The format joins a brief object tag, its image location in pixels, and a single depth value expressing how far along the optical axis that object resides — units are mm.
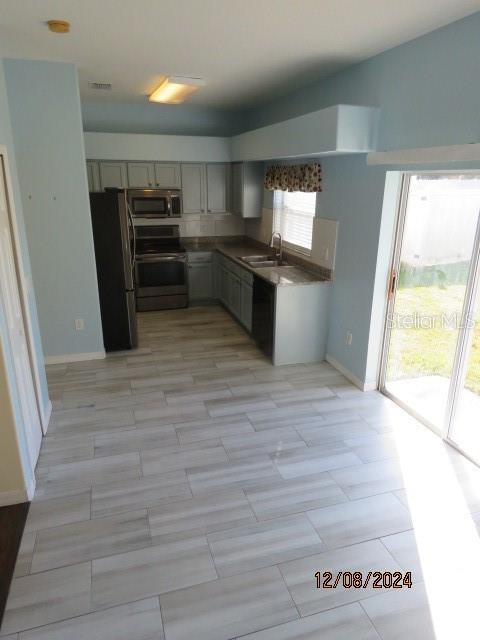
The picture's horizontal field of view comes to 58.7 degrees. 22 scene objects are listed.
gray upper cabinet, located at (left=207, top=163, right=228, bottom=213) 6102
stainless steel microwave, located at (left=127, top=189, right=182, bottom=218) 5742
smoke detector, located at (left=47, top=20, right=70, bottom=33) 2703
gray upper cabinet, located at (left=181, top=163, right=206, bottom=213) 5992
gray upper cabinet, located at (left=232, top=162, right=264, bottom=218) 5797
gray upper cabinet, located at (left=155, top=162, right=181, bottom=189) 5844
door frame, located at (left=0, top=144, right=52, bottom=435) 2680
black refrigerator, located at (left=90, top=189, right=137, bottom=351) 4312
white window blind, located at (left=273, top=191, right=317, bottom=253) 4770
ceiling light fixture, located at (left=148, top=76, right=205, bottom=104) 4137
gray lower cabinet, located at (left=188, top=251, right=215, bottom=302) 6117
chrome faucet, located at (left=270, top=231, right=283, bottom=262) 5330
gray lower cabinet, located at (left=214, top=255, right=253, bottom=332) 4984
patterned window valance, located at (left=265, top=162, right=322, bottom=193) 4312
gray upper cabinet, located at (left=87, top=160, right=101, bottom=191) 5523
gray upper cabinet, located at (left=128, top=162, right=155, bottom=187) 5721
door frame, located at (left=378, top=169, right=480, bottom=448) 2746
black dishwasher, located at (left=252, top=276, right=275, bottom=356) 4242
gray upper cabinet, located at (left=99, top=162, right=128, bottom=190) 5609
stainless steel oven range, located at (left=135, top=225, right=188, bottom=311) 5799
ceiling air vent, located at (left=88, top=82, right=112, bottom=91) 4396
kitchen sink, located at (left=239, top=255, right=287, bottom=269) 5230
